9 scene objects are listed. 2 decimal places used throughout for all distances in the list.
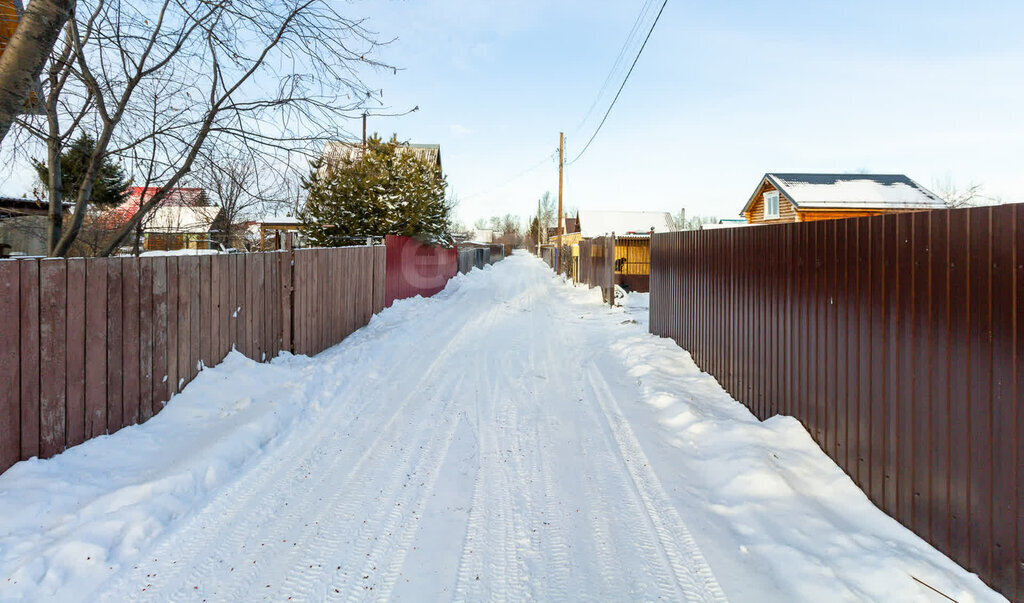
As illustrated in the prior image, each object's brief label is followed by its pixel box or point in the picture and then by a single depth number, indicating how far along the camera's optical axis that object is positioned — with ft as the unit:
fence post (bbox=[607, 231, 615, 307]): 46.19
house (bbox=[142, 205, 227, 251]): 50.30
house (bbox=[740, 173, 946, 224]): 79.25
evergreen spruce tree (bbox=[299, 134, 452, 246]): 51.72
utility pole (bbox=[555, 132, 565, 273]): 105.30
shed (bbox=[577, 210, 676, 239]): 180.34
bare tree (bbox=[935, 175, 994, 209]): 79.81
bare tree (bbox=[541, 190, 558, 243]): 332.60
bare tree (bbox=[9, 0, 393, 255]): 14.48
